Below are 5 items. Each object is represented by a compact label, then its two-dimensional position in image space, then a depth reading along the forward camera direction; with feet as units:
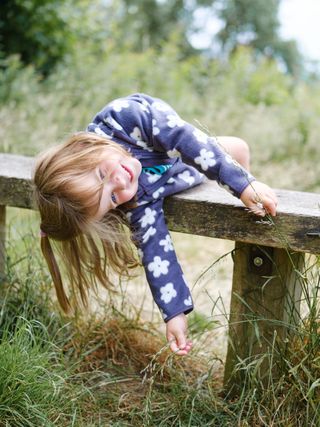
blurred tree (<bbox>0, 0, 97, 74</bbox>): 22.80
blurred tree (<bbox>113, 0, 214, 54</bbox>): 80.18
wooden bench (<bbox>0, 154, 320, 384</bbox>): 6.68
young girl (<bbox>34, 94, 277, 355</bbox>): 6.97
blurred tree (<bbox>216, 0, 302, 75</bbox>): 92.84
